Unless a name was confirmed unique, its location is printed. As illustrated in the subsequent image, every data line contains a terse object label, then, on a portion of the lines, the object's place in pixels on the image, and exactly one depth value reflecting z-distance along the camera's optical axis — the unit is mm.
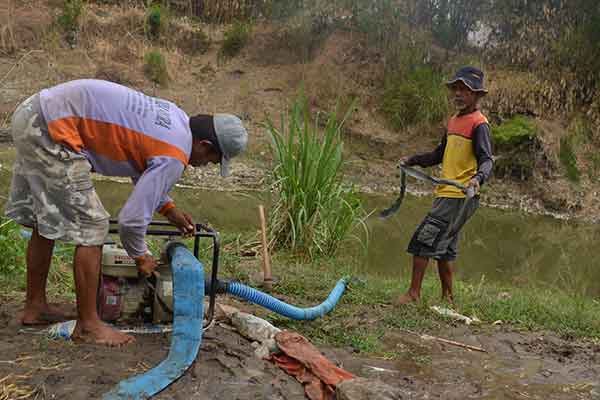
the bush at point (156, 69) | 13625
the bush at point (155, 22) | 14744
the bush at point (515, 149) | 12367
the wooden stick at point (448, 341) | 3861
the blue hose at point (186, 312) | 2838
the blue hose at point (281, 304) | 3333
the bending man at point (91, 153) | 2918
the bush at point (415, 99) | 13086
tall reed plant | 5992
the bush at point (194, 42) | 15180
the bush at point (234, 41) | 15031
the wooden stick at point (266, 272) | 4543
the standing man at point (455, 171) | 4410
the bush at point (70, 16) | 14156
